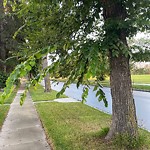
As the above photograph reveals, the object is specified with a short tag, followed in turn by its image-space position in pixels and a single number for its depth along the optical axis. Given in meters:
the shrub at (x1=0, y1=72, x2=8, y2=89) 13.85
